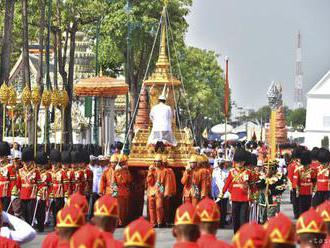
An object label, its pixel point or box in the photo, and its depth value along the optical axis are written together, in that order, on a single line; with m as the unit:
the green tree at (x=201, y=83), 78.50
